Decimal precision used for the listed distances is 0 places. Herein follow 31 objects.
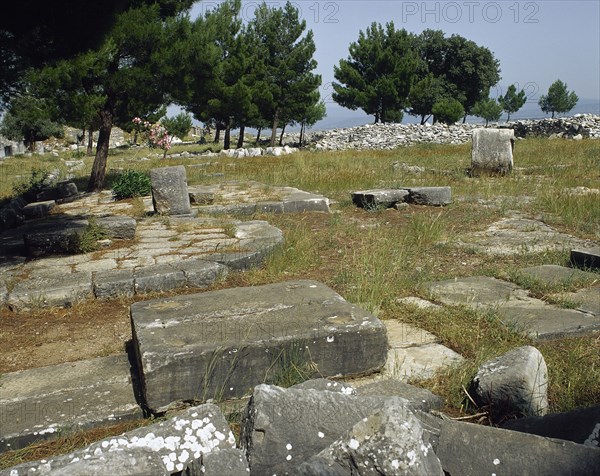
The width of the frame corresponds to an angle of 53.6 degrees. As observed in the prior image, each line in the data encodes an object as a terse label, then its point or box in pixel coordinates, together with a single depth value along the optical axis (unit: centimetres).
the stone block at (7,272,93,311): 456
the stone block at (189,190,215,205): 941
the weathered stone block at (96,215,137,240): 622
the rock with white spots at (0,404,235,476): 205
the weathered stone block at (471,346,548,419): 266
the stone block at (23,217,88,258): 580
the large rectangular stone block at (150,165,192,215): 805
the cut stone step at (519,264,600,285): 476
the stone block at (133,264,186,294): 487
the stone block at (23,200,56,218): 893
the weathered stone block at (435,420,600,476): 198
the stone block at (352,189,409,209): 912
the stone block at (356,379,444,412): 266
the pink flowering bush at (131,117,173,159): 1756
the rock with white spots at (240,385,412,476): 218
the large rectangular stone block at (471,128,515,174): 1284
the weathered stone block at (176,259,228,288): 502
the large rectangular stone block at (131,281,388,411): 281
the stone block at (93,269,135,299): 476
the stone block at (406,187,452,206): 932
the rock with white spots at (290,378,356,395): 258
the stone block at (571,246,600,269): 519
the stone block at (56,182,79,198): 1161
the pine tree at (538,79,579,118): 7988
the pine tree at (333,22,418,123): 4194
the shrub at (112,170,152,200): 1066
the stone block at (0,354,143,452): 270
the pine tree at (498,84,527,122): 7862
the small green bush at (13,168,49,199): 1157
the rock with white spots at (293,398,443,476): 193
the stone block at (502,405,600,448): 215
